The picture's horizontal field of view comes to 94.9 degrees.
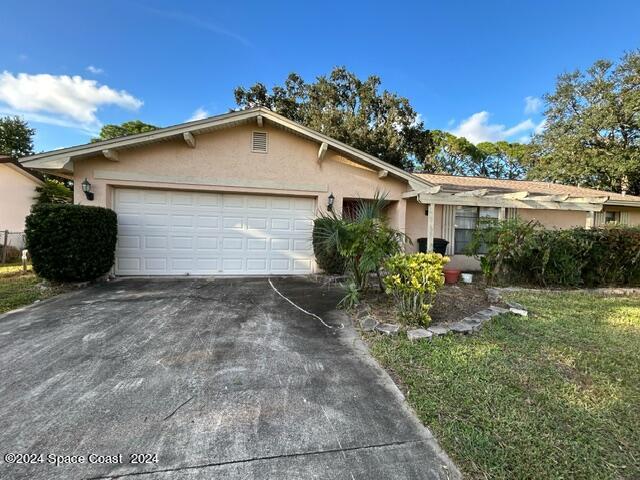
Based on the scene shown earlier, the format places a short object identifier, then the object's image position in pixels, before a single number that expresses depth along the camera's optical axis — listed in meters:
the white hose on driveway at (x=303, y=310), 4.34
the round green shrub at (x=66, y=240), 5.64
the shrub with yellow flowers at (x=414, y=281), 4.03
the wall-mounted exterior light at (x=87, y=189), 6.70
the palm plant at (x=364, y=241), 4.84
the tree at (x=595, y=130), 15.55
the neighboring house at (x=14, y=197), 12.98
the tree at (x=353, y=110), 19.64
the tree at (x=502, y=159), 28.11
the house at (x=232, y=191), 7.04
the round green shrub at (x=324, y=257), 7.06
